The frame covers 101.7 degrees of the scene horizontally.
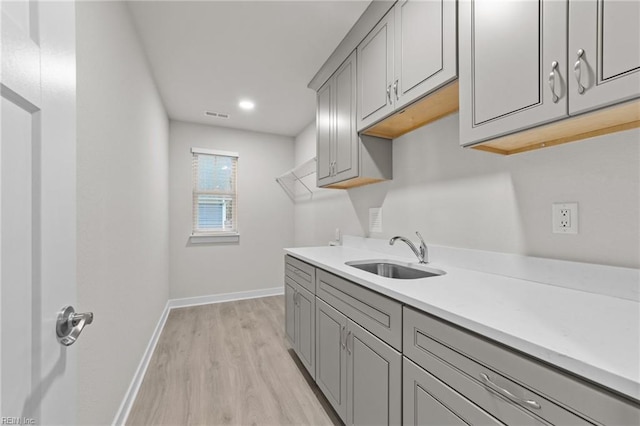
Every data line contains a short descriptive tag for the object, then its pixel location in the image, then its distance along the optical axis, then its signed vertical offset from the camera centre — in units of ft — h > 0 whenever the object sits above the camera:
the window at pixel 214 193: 12.42 +0.96
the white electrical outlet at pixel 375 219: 7.12 -0.17
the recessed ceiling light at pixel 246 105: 10.07 +4.27
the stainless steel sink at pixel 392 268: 5.32 -1.22
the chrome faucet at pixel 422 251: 5.34 -0.79
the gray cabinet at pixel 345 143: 6.37 +1.81
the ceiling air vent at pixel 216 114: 11.04 +4.24
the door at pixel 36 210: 1.39 +0.01
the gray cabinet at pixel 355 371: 3.50 -2.54
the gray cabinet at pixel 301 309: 6.02 -2.51
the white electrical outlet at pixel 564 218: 3.37 -0.06
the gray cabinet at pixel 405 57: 3.92 +2.78
